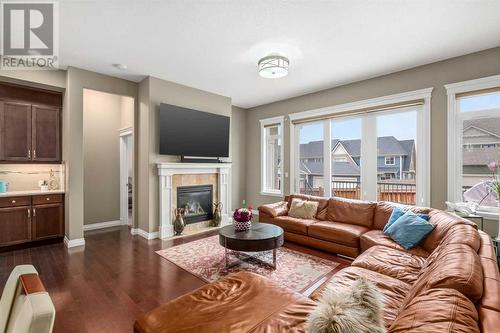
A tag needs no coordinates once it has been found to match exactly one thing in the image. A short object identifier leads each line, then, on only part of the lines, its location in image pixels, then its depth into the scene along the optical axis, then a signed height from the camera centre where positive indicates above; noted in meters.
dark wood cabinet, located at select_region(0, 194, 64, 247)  3.66 -0.82
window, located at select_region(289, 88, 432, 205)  3.99 +0.35
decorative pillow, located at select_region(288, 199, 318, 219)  4.25 -0.77
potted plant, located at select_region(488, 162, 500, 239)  3.01 -0.13
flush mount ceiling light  3.42 +1.45
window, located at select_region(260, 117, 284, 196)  6.17 +0.25
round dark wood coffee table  2.89 -0.89
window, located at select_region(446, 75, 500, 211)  3.35 +0.40
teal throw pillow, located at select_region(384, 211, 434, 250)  2.79 -0.76
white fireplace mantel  4.48 -0.29
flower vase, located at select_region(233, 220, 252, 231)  3.28 -0.81
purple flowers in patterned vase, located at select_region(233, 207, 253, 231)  3.25 -0.71
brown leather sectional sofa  0.99 -0.88
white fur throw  0.89 -0.57
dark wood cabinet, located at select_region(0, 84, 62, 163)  3.79 +0.68
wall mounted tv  4.54 +0.70
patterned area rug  2.88 -1.32
